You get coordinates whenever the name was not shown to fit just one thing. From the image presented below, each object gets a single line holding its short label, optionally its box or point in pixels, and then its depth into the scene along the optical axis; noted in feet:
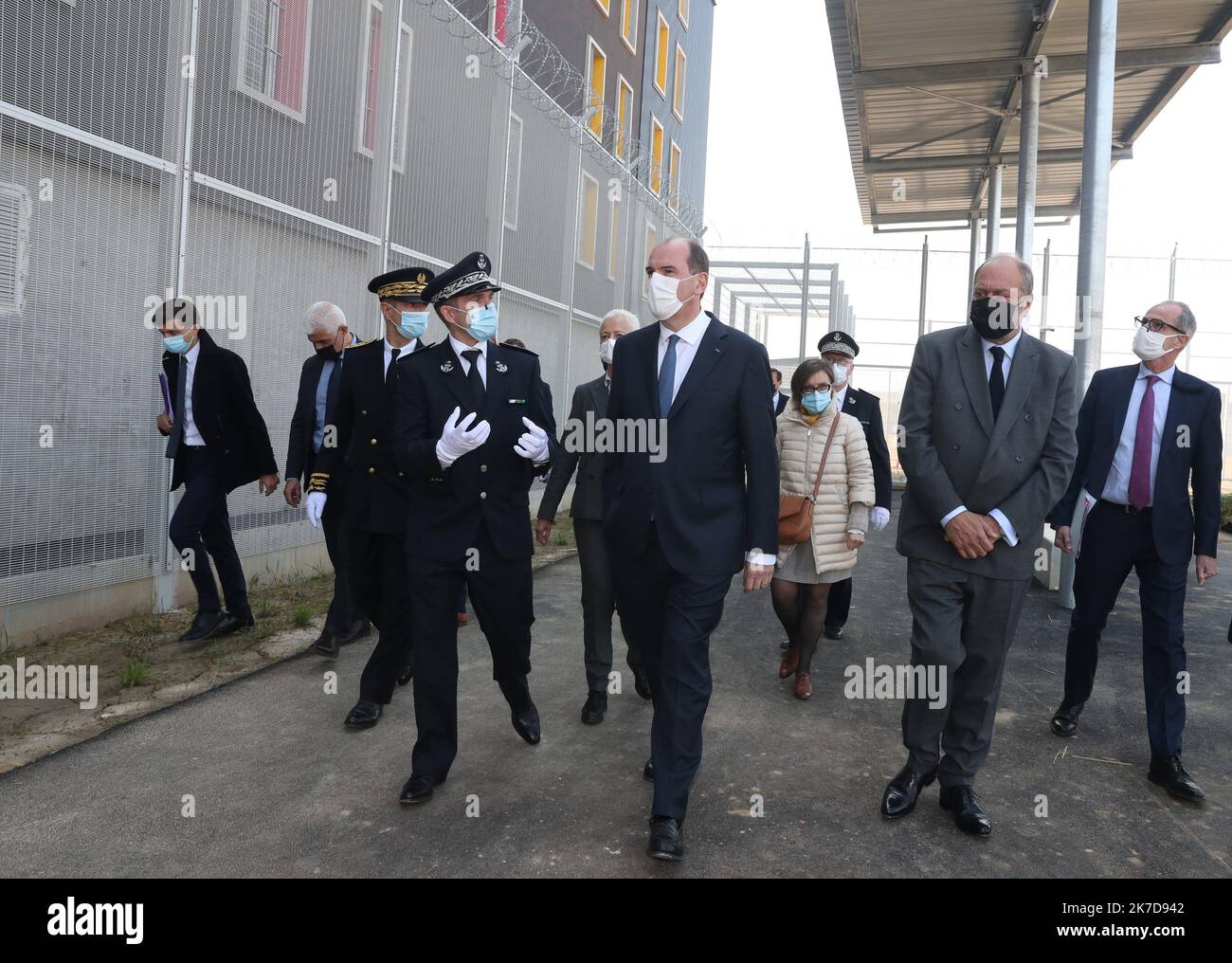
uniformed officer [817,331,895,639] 21.83
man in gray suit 12.50
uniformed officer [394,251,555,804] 13.01
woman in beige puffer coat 18.81
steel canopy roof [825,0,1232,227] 37.68
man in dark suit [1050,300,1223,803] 14.37
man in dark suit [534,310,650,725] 16.61
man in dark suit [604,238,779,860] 11.70
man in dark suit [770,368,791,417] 30.19
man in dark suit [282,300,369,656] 19.12
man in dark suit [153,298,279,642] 19.58
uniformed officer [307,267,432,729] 15.60
